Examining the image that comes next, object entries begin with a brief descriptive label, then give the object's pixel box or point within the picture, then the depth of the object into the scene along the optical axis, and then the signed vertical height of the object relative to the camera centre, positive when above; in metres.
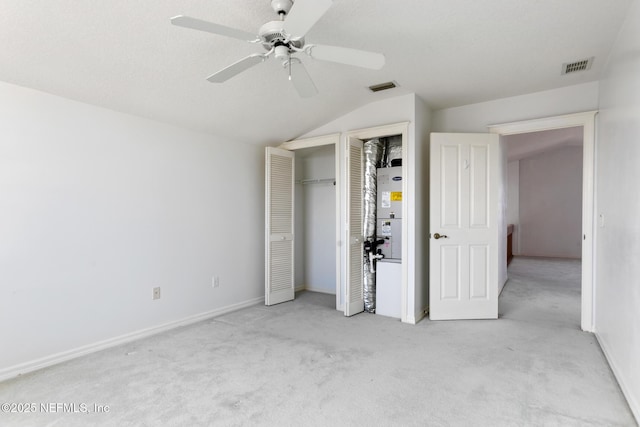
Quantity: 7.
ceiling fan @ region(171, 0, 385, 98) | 1.56 +0.88
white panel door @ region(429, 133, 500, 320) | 3.78 -0.12
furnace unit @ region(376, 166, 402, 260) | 4.03 -0.05
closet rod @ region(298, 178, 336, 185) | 5.15 +0.42
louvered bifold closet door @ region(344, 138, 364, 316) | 3.92 -0.27
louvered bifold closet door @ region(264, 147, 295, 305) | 4.37 -0.23
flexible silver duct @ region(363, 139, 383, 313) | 4.09 +0.06
